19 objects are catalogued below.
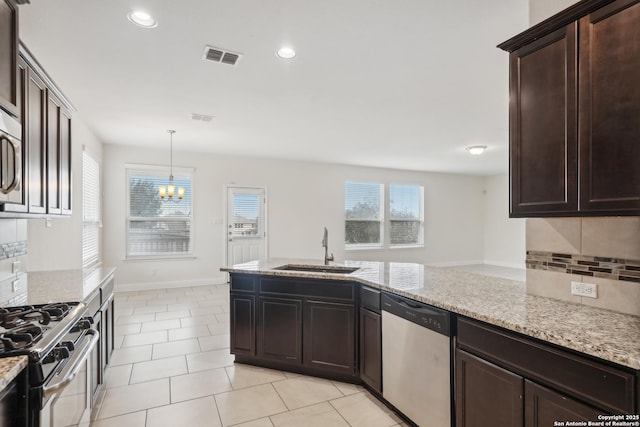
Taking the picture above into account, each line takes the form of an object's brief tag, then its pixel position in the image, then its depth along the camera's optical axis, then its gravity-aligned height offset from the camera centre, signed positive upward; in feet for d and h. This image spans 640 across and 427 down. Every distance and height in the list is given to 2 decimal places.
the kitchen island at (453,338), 4.25 -2.22
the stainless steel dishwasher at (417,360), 6.34 -3.02
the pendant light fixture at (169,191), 19.02 +1.44
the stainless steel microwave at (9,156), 4.79 +0.90
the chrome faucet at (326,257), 11.17 -1.43
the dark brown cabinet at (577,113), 4.69 +1.60
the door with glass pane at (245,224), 23.22 -0.63
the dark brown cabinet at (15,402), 3.80 -2.20
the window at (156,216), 20.77 -0.02
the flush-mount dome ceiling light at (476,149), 20.19 +4.00
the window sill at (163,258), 20.66 -2.70
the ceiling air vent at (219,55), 8.88 +4.37
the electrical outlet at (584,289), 5.85 -1.34
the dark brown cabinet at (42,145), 6.24 +1.59
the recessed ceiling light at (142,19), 7.31 +4.40
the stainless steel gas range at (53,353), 4.18 -2.01
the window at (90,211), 16.03 +0.23
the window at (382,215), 28.02 -0.02
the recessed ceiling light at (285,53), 8.86 +4.38
